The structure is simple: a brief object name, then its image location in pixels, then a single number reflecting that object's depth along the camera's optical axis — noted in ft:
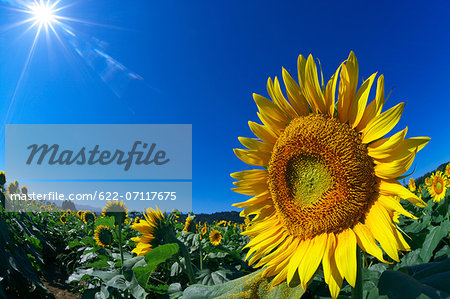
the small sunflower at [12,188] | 44.50
